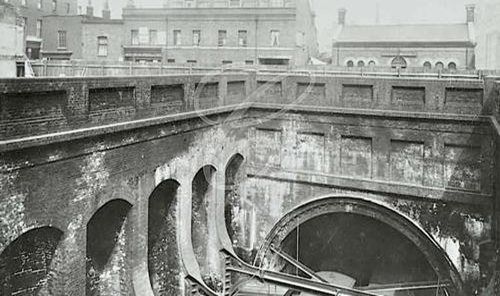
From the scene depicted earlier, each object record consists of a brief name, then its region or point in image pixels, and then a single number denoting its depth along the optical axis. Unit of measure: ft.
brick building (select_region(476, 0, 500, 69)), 177.68
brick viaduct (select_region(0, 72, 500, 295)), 31.19
